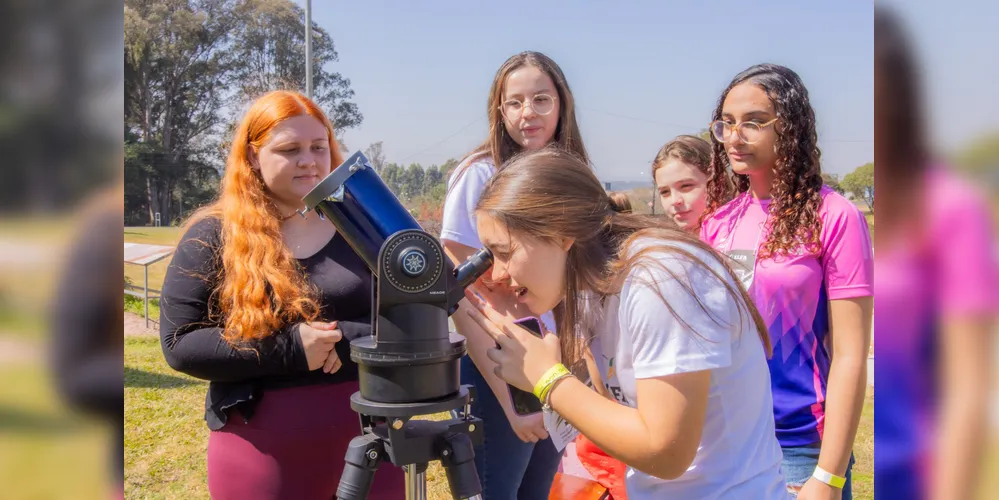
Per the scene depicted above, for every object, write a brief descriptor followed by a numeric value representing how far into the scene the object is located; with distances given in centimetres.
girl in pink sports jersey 162
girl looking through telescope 106
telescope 104
